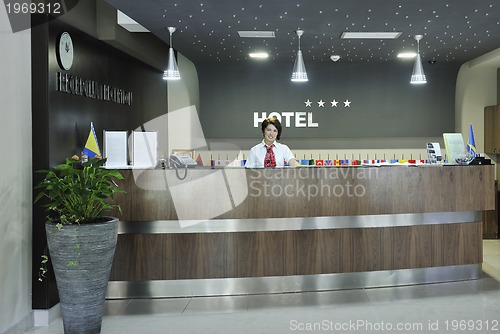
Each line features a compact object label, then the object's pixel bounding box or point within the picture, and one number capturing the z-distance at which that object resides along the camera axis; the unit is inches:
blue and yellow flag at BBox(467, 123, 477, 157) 237.9
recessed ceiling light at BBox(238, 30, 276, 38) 272.4
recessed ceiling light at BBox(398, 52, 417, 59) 337.4
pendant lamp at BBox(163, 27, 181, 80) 252.0
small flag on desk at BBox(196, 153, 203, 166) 217.9
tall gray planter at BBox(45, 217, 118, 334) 156.5
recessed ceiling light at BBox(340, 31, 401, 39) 273.7
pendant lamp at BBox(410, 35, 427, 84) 274.2
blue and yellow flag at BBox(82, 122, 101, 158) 201.3
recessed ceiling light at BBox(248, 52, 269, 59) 334.9
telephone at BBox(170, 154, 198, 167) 200.5
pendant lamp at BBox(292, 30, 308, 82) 259.8
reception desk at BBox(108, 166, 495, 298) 197.6
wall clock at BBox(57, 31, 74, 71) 183.3
